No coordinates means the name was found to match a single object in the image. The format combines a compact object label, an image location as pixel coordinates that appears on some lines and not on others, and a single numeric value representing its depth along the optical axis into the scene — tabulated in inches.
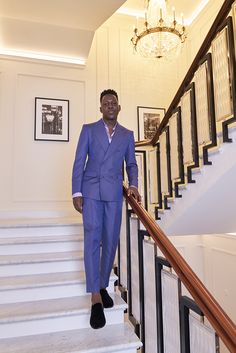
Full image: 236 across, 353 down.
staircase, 65.4
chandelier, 130.6
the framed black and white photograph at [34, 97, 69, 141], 159.0
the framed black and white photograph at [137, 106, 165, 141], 179.2
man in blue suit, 69.4
